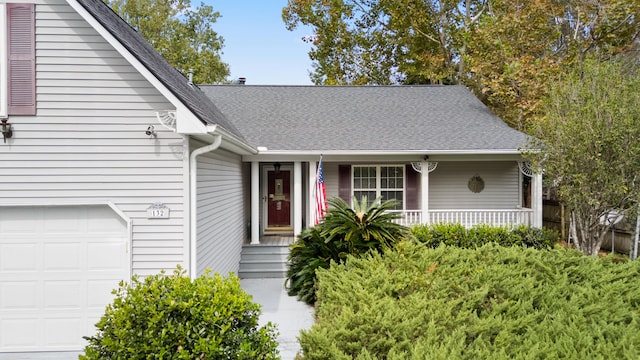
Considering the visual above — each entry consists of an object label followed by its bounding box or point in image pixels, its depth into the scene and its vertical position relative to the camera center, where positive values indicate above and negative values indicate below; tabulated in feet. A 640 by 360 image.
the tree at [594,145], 26.61 +3.06
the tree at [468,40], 49.57 +22.40
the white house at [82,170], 18.33 +0.90
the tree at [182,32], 81.41 +33.51
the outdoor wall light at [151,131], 18.72 +2.72
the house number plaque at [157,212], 19.01 -1.05
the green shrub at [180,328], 12.26 -4.27
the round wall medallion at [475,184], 39.06 +0.58
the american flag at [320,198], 29.32 -0.63
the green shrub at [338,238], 24.47 -3.03
